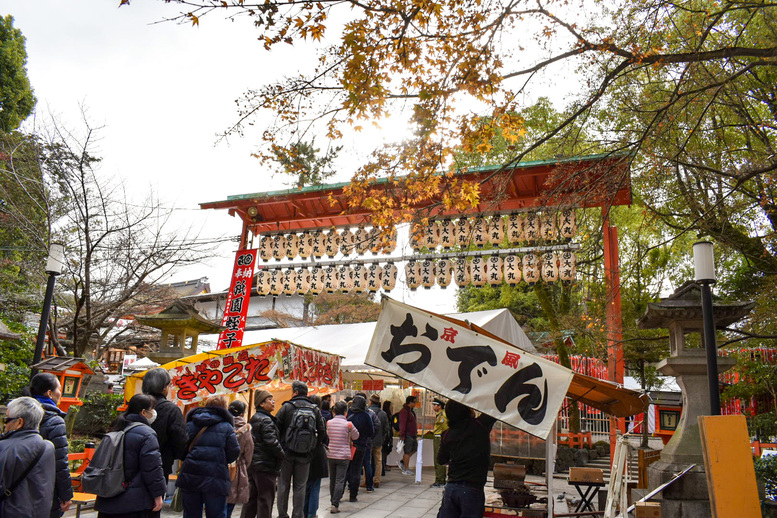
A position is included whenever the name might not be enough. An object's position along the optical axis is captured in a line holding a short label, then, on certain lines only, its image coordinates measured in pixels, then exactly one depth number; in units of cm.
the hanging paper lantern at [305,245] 1720
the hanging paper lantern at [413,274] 1538
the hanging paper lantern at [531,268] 1409
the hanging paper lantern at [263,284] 1731
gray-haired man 411
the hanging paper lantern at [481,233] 1461
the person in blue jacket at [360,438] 988
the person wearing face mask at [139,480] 446
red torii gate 928
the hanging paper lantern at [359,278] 1612
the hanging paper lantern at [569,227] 1318
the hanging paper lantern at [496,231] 1462
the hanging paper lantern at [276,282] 1729
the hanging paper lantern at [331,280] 1650
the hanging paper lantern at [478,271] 1469
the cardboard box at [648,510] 625
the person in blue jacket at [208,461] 548
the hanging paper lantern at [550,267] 1378
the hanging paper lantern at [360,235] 1558
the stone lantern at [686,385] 711
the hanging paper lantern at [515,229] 1456
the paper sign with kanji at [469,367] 523
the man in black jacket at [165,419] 527
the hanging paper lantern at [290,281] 1712
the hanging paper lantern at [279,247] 1747
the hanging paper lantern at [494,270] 1448
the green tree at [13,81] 1983
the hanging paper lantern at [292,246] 1744
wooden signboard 474
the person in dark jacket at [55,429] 472
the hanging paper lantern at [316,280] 1677
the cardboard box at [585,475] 874
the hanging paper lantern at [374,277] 1599
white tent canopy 1038
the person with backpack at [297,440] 711
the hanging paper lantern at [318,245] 1709
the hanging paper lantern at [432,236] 1509
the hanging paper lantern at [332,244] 1702
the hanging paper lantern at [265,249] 1759
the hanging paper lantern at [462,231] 1501
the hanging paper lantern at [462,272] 1493
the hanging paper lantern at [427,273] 1525
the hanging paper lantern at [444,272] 1512
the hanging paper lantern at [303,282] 1697
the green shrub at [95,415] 1727
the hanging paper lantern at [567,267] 1364
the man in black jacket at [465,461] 539
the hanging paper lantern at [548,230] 1266
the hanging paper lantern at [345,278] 1628
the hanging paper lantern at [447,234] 1523
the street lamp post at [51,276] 922
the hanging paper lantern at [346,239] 1664
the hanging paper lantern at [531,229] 1423
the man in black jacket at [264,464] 670
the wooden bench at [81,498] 620
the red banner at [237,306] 1450
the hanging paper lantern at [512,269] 1440
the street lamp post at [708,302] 664
